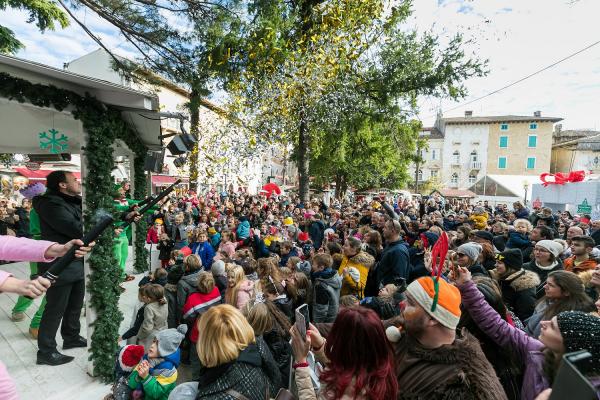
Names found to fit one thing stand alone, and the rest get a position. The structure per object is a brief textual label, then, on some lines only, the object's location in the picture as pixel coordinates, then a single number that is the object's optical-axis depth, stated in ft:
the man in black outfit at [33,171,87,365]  12.47
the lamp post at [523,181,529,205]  61.82
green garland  12.18
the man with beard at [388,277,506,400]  5.31
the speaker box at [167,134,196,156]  17.19
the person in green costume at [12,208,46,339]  14.90
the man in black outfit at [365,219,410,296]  15.28
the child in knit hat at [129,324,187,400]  9.04
